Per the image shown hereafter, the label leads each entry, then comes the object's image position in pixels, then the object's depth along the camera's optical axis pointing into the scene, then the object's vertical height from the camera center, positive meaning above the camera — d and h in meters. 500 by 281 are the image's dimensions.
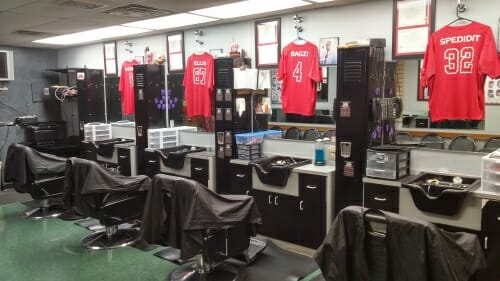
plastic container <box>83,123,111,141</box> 6.94 -0.53
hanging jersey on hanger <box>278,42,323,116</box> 4.41 +0.23
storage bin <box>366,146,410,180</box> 3.51 -0.58
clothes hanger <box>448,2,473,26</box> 3.53 +0.66
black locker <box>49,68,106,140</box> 7.26 +0.06
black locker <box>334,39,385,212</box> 3.75 -0.17
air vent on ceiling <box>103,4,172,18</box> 4.40 +0.99
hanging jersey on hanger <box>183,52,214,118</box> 5.36 +0.20
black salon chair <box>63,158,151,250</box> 3.85 -0.92
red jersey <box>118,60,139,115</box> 6.70 +0.23
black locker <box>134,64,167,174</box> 5.86 -0.04
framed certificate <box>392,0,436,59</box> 3.77 +0.65
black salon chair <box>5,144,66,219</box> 4.96 -0.88
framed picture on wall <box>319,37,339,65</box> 4.40 +0.50
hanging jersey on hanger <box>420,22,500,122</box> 3.35 +0.22
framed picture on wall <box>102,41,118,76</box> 7.13 +0.72
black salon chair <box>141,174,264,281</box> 2.92 -0.89
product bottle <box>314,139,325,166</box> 4.29 -0.62
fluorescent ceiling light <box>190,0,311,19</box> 4.28 +0.99
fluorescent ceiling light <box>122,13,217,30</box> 5.04 +1.01
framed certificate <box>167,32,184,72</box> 5.95 +0.70
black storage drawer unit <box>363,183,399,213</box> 3.47 -0.87
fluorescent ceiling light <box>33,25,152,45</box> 5.93 +1.04
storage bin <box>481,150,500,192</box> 3.01 -0.58
